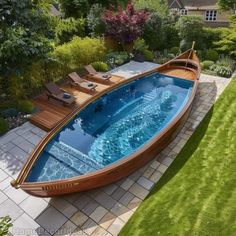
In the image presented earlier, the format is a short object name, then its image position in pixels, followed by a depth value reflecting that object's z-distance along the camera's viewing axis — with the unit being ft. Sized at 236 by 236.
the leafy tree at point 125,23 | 63.41
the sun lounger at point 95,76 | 53.36
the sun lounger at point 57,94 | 43.54
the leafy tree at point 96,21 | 67.77
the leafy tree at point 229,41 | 63.67
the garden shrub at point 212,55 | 65.87
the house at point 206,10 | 123.55
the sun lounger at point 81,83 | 48.73
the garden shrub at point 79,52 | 51.44
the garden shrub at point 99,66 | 59.16
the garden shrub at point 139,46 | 69.62
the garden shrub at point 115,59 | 63.58
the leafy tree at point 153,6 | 73.82
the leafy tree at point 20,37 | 38.50
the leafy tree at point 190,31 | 67.82
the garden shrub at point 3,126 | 36.09
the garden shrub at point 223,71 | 56.34
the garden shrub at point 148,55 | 68.13
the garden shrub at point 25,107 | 41.39
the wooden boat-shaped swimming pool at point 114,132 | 26.76
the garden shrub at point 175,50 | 71.61
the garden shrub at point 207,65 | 61.36
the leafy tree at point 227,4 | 93.21
